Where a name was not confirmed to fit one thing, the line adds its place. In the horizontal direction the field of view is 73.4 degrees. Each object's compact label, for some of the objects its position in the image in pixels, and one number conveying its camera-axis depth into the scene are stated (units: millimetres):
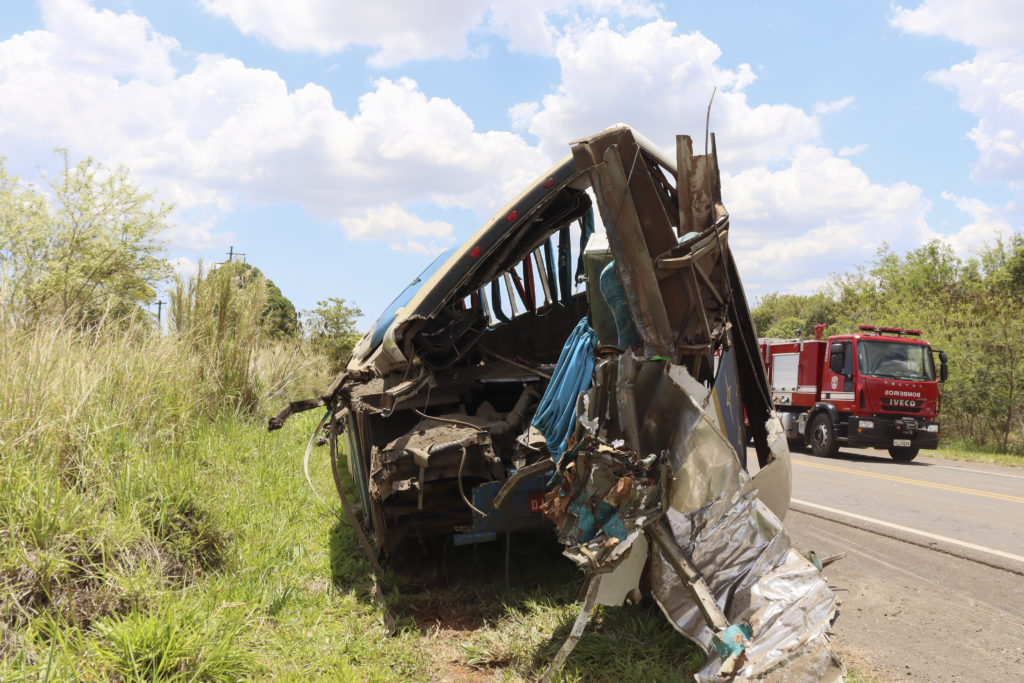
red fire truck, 13852
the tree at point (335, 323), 26788
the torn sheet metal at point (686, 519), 2635
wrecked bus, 2744
